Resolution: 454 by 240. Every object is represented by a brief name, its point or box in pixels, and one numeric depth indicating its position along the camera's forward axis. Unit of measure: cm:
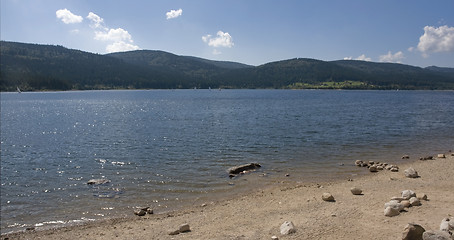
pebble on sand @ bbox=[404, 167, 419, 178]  1998
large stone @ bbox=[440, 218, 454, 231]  996
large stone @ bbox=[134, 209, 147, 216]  1552
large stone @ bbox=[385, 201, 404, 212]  1272
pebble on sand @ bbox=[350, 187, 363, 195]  1631
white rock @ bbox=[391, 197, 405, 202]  1405
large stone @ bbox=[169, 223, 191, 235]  1234
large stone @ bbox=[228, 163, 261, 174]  2261
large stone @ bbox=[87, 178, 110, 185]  2072
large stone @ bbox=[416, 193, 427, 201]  1437
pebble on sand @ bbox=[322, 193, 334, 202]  1532
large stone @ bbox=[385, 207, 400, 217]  1238
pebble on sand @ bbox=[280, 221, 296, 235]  1144
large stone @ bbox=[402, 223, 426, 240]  959
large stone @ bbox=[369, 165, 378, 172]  2242
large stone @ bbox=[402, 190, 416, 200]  1447
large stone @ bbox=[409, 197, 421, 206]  1338
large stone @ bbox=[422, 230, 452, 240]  888
